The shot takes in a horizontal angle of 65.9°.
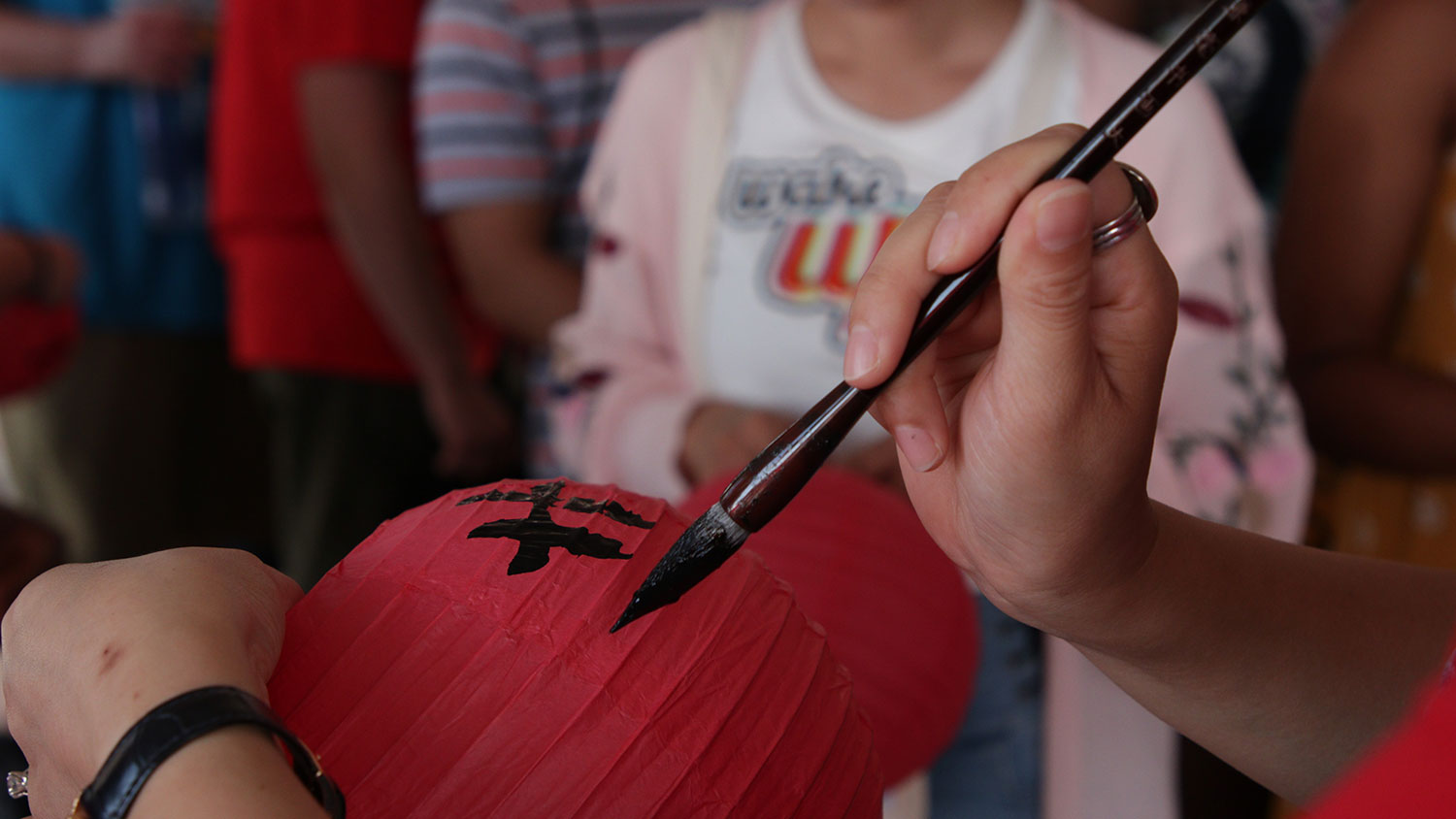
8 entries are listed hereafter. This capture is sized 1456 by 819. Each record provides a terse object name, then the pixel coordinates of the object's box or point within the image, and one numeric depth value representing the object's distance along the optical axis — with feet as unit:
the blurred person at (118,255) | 5.21
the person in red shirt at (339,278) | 4.74
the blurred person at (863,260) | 2.92
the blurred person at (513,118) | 4.39
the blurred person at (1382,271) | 3.60
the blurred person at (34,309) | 3.70
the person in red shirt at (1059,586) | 1.14
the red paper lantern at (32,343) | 3.69
